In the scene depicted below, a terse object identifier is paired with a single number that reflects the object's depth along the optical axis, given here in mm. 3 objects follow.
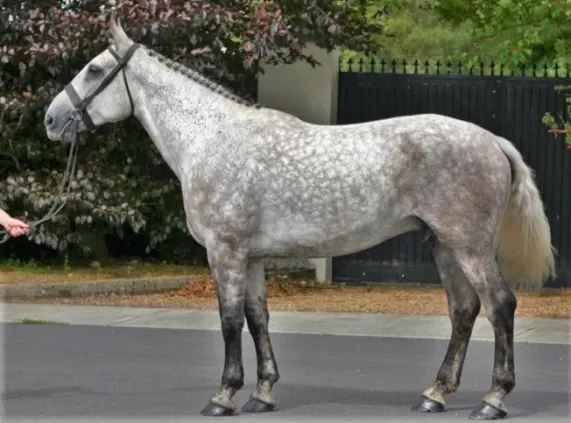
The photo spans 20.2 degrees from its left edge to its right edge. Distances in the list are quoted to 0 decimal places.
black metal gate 18188
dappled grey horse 9500
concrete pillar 18484
